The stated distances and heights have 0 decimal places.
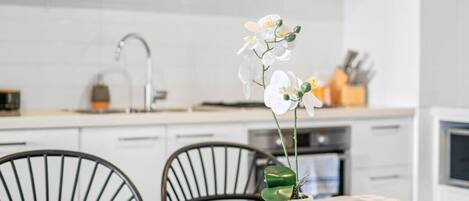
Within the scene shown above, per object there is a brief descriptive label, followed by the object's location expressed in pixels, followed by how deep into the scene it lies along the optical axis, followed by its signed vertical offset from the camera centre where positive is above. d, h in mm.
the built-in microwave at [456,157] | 3219 -334
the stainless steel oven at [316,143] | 3053 -252
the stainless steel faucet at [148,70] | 3143 +134
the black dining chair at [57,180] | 2525 -383
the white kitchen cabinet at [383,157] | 3350 -354
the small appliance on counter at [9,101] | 2883 -39
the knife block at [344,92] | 3742 +30
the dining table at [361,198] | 1664 -294
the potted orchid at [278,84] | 1203 +25
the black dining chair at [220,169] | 2875 -373
